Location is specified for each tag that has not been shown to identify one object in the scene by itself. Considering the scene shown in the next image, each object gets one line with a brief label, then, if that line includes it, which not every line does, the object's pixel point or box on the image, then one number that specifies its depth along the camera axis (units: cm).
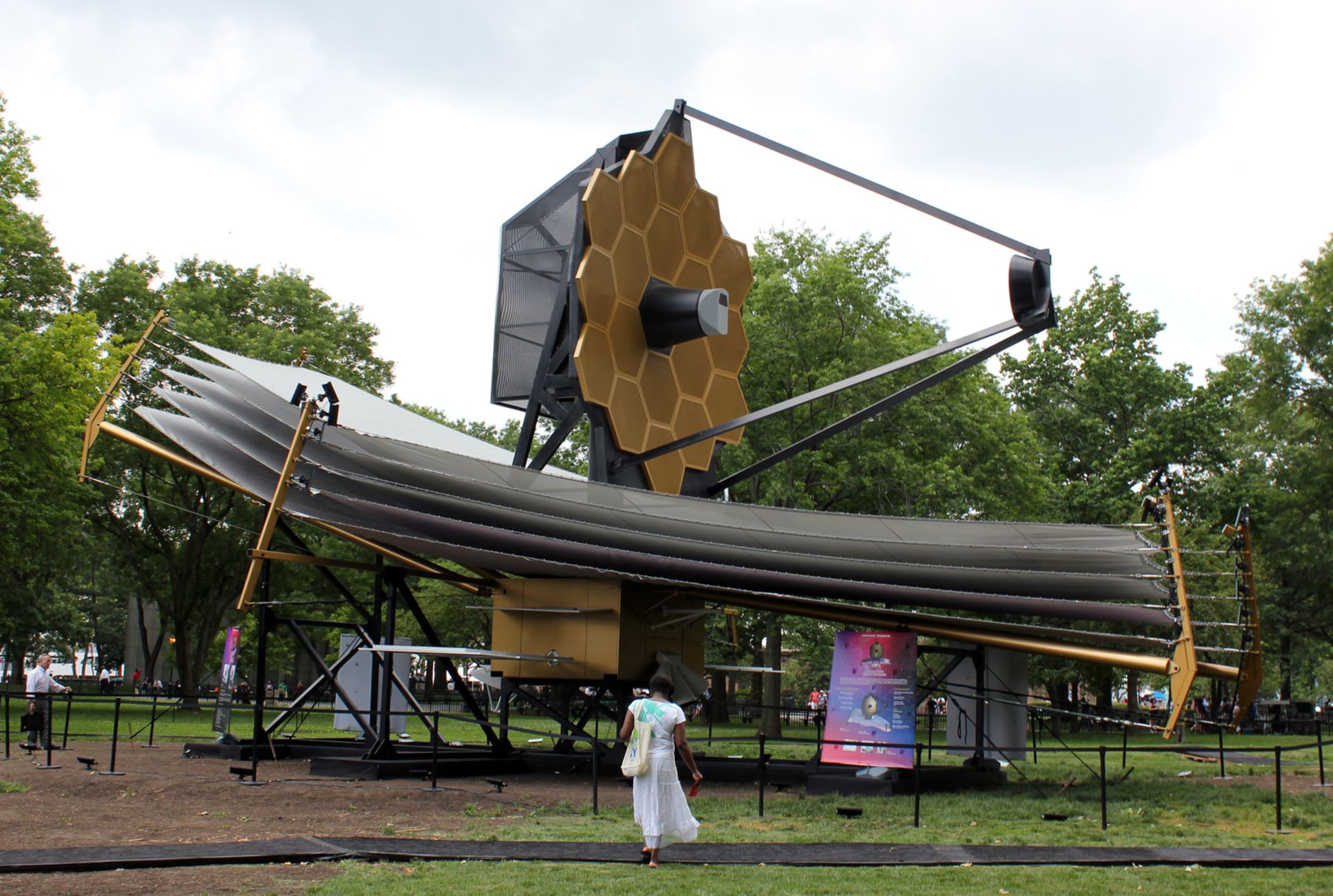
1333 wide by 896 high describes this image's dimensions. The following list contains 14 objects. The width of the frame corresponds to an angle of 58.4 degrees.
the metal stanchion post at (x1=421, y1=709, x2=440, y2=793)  1595
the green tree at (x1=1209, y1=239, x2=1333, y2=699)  4422
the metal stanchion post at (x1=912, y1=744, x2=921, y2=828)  1305
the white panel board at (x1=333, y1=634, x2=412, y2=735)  2327
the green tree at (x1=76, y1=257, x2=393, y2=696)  4153
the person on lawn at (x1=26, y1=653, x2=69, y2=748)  2127
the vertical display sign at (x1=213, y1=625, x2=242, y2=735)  2258
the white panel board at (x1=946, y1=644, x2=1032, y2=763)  1880
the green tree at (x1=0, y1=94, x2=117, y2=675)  3075
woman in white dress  1041
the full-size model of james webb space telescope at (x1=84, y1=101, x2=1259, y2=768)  1688
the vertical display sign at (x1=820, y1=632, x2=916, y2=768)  1694
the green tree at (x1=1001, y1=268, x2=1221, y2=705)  4331
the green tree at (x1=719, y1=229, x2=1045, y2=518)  3559
